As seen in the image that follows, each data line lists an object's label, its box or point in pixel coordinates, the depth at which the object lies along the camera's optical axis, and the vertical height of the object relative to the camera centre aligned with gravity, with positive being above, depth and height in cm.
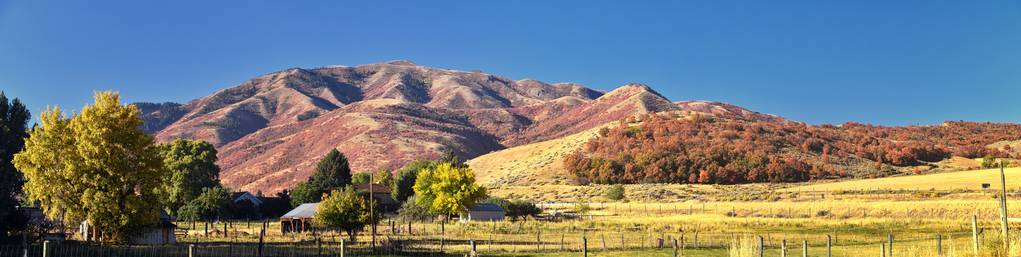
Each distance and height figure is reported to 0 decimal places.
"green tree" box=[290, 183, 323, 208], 10025 +133
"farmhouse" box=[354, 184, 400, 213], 10212 +107
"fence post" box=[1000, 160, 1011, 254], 2337 -54
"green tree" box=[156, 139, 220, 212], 9482 +478
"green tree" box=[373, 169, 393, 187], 12762 +445
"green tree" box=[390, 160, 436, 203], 10900 +290
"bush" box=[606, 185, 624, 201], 11369 +161
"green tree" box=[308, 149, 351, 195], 10506 +425
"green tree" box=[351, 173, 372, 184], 13012 +435
